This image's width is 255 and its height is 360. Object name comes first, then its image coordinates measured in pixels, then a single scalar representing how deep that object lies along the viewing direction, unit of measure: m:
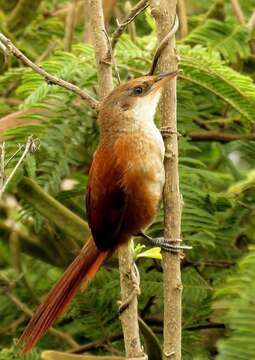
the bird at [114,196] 4.54
